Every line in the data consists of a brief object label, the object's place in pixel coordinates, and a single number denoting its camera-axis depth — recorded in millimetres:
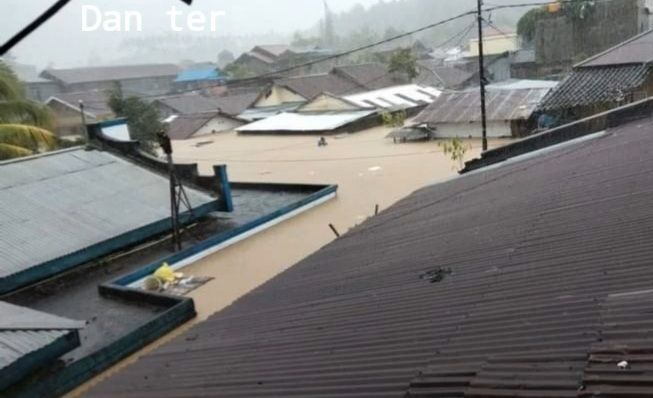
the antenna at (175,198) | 10906
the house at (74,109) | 26141
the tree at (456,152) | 18081
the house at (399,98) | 35500
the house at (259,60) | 60125
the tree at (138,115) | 27928
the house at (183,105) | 42222
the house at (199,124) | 35781
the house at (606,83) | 16719
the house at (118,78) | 60719
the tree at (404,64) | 43000
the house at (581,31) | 36875
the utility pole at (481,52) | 14836
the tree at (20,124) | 14094
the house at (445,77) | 42500
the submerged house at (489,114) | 23812
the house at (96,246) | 6586
